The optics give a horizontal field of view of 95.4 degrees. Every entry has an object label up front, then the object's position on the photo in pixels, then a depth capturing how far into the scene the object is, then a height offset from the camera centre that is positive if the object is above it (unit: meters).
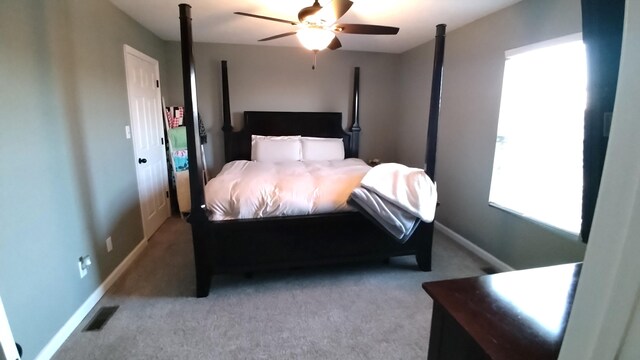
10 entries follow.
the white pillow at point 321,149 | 4.04 -0.35
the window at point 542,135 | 2.08 -0.08
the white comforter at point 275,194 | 2.23 -0.55
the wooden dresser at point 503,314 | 0.73 -0.53
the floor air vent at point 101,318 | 1.91 -1.32
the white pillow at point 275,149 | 3.91 -0.34
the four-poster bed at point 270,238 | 2.07 -0.90
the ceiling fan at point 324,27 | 1.96 +0.74
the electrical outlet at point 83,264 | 2.00 -0.98
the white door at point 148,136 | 2.91 -0.15
